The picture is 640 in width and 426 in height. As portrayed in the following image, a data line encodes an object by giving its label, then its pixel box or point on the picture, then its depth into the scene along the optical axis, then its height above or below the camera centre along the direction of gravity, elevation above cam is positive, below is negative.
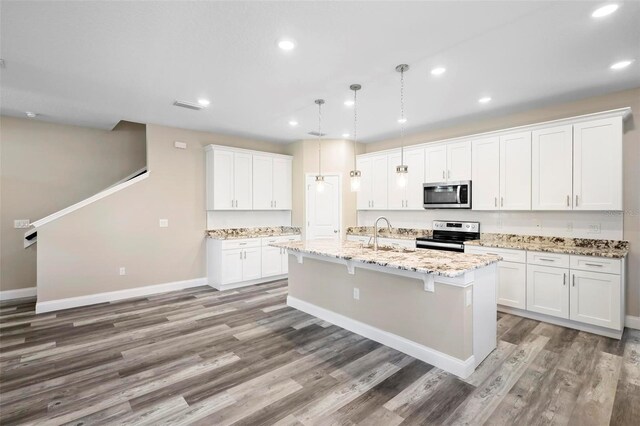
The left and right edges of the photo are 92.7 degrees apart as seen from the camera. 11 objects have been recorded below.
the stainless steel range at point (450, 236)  4.67 -0.42
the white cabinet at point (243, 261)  5.36 -0.92
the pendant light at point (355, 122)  3.50 +1.46
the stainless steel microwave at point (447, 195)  4.77 +0.25
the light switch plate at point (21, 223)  4.91 -0.17
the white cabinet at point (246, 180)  5.55 +0.62
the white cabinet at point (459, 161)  4.79 +0.79
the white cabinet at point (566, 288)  3.31 -0.94
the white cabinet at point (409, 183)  5.38 +0.50
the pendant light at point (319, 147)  3.79 +1.32
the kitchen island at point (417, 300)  2.58 -0.88
